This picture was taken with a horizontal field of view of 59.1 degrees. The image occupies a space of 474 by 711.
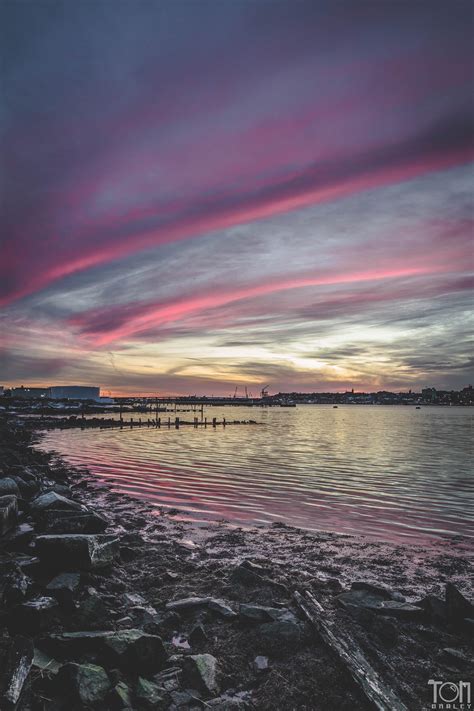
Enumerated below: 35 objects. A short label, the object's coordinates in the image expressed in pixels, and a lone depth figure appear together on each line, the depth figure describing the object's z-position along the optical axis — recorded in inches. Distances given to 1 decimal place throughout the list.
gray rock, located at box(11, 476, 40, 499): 581.2
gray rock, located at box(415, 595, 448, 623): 258.8
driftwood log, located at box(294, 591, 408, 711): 179.0
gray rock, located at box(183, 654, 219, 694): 193.5
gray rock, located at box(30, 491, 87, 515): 464.8
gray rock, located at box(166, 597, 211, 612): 275.9
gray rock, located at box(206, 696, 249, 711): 177.0
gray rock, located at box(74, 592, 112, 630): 233.3
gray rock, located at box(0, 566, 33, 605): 241.6
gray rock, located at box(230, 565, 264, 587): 311.4
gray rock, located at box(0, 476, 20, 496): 521.8
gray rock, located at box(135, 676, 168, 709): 178.4
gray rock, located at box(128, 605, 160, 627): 252.7
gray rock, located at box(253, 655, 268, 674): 210.8
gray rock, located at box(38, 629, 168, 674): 200.7
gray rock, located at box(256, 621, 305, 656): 224.8
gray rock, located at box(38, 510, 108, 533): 408.5
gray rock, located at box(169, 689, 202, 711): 181.3
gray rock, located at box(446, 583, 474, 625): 257.3
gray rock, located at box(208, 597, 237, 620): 262.4
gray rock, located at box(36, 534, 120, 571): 310.2
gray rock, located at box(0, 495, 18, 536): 399.8
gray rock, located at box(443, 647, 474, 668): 218.1
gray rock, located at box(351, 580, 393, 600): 295.0
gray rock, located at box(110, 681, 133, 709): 171.4
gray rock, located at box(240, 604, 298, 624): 251.6
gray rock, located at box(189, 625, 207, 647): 234.2
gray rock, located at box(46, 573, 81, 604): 253.8
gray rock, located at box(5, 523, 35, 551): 352.2
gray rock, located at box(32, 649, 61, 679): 183.9
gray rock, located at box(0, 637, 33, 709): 158.6
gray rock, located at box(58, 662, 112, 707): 169.8
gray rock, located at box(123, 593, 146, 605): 285.0
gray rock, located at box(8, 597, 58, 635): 221.0
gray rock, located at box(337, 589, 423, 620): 263.6
